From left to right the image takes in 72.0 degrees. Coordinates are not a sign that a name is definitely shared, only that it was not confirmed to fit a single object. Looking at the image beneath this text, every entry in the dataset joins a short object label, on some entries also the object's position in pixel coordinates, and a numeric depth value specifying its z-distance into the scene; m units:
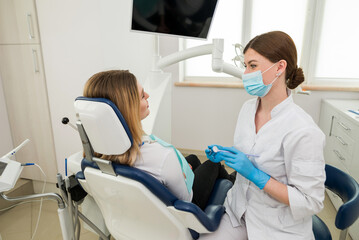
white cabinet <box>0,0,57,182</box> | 1.84
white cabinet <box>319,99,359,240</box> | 1.69
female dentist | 0.87
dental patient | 0.89
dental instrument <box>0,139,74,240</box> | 0.96
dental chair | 0.78
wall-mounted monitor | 1.54
